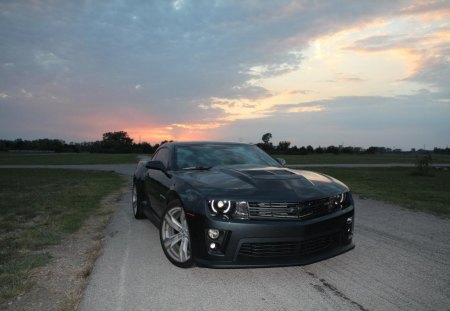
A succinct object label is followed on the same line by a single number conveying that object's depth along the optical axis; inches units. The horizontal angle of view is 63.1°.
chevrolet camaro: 137.8
